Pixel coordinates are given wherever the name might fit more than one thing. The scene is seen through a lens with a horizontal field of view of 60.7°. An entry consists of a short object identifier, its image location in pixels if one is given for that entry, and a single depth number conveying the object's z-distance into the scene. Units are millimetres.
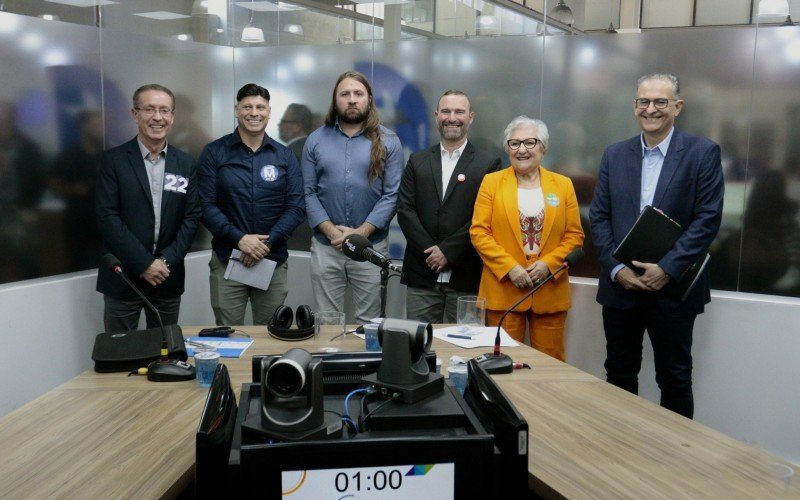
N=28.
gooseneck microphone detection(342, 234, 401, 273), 2201
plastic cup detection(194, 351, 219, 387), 1977
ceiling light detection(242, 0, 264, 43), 4781
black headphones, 2500
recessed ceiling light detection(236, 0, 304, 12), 4707
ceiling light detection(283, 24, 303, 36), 4711
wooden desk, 1393
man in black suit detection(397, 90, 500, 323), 3561
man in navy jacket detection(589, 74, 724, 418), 2963
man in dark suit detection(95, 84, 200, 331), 3324
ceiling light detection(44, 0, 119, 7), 3615
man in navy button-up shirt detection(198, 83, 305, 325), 3674
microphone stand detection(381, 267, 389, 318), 2232
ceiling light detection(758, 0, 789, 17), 3408
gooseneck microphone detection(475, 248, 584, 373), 2135
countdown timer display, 1071
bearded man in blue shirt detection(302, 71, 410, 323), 3785
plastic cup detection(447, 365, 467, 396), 1911
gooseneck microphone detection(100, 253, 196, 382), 2037
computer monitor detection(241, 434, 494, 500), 1050
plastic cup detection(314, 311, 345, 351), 2516
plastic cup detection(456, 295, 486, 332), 2523
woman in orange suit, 3283
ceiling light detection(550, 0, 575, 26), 4008
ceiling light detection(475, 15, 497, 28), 4172
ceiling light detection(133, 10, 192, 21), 4164
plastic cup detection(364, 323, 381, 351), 2348
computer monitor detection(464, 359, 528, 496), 1149
